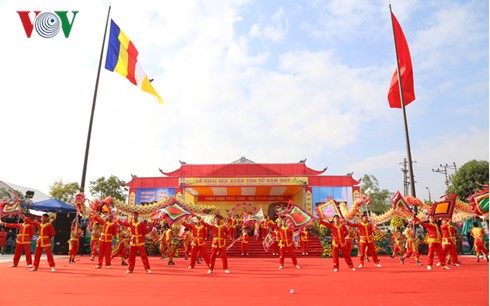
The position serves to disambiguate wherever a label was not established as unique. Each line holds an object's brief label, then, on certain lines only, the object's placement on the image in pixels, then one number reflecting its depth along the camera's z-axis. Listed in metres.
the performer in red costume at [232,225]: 19.18
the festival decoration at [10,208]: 12.23
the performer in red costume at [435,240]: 9.17
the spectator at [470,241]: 16.16
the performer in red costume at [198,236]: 8.84
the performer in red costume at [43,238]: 8.34
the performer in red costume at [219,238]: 8.53
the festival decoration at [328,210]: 13.64
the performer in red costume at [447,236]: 9.38
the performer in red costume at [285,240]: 9.79
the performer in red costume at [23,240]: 9.18
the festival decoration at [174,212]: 12.09
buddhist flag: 14.33
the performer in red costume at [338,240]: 9.01
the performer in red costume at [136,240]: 8.21
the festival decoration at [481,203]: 6.75
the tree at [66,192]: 27.05
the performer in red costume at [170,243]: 10.74
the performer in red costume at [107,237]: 9.26
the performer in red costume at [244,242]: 15.76
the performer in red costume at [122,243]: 10.50
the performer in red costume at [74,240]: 10.76
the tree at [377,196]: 37.33
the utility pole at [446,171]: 39.75
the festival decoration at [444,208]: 9.27
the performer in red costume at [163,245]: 12.16
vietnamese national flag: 14.95
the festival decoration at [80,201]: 10.74
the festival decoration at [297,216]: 11.88
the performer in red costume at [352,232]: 13.49
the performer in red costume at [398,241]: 12.17
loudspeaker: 14.06
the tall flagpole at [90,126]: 13.47
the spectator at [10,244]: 15.32
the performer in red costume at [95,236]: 11.59
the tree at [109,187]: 28.07
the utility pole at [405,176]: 37.81
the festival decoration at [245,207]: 25.38
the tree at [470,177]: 25.44
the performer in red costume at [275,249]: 15.46
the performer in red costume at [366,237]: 10.04
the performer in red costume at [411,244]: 10.66
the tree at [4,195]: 22.30
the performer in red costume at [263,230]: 17.38
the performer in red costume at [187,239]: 12.07
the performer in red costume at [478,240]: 11.22
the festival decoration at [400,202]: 13.13
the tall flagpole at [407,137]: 13.13
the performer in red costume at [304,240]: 15.68
